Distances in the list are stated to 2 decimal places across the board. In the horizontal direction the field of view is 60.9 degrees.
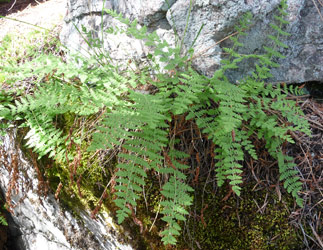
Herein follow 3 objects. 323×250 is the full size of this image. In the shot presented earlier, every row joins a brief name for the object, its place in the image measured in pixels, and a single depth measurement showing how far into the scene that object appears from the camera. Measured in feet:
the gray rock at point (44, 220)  7.25
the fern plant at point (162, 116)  5.45
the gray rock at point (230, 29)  7.27
